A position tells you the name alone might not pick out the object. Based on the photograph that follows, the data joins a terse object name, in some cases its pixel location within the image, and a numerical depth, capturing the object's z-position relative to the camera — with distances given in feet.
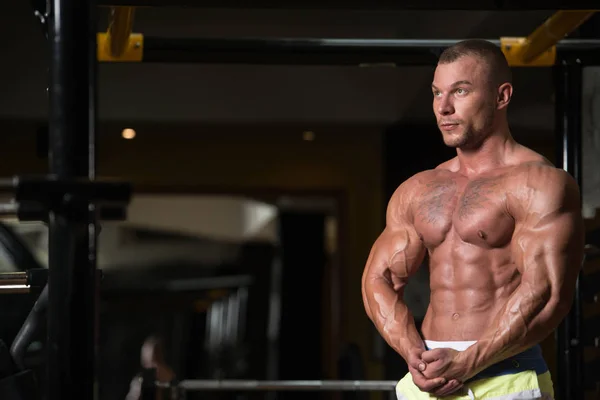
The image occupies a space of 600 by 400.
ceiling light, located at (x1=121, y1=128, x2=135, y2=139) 24.49
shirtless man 9.81
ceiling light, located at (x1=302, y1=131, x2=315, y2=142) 24.97
